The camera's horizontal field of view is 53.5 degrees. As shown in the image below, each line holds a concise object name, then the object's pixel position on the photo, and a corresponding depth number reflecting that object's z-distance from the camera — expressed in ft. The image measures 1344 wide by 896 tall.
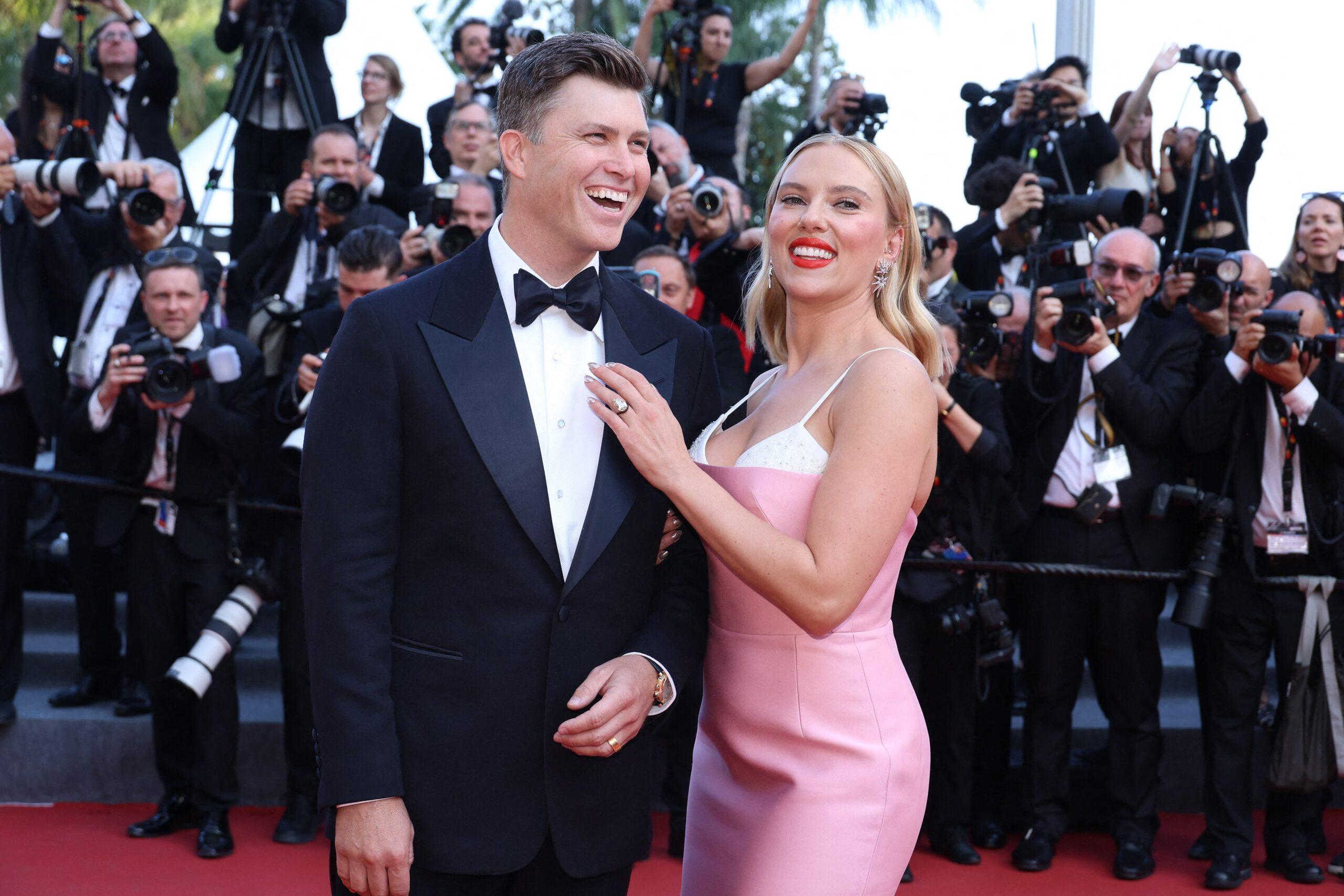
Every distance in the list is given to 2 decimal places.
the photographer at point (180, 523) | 14.75
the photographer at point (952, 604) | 15.03
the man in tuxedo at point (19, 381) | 16.35
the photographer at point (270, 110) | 21.52
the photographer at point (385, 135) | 21.48
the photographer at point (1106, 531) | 15.02
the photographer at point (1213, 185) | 20.04
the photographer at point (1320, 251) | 16.71
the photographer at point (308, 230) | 18.10
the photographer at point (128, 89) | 20.35
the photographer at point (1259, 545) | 14.69
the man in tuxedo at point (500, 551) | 6.31
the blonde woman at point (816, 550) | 6.98
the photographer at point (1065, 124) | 20.01
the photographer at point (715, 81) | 22.33
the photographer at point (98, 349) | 16.71
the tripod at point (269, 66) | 21.26
